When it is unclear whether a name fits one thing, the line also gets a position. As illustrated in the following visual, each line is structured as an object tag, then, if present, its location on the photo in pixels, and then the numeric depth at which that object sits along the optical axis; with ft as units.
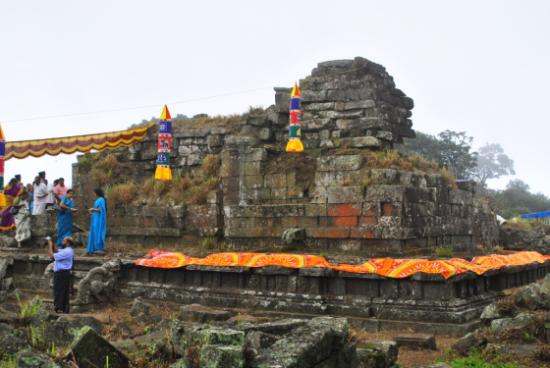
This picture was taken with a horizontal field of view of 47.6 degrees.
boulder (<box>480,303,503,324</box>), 32.14
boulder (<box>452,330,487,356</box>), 27.40
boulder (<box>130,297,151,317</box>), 38.04
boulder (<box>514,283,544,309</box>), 32.30
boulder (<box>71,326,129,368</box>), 21.61
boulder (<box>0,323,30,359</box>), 24.43
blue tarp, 97.51
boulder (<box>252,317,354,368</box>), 19.57
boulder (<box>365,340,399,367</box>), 24.70
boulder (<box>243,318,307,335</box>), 25.63
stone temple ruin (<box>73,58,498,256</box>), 40.57
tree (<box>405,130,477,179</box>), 165.14
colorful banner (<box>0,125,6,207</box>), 59.72
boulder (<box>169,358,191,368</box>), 21.31
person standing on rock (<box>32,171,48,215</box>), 56.65
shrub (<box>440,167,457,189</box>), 47.20
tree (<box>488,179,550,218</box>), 146.96
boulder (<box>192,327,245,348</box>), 21.37
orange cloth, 35.24
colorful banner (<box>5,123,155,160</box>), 57.53
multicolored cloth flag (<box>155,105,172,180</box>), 53.36
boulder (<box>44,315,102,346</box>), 27.40
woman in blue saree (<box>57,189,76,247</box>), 49.32
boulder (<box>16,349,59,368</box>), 20.77
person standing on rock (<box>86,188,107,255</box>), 47.78
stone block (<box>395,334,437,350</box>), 29.68
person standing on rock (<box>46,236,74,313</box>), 39.22
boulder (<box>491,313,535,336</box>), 27.45
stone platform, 34.40
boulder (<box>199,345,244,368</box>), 19.85
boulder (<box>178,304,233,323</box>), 33.91
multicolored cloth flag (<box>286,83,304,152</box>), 46.57
